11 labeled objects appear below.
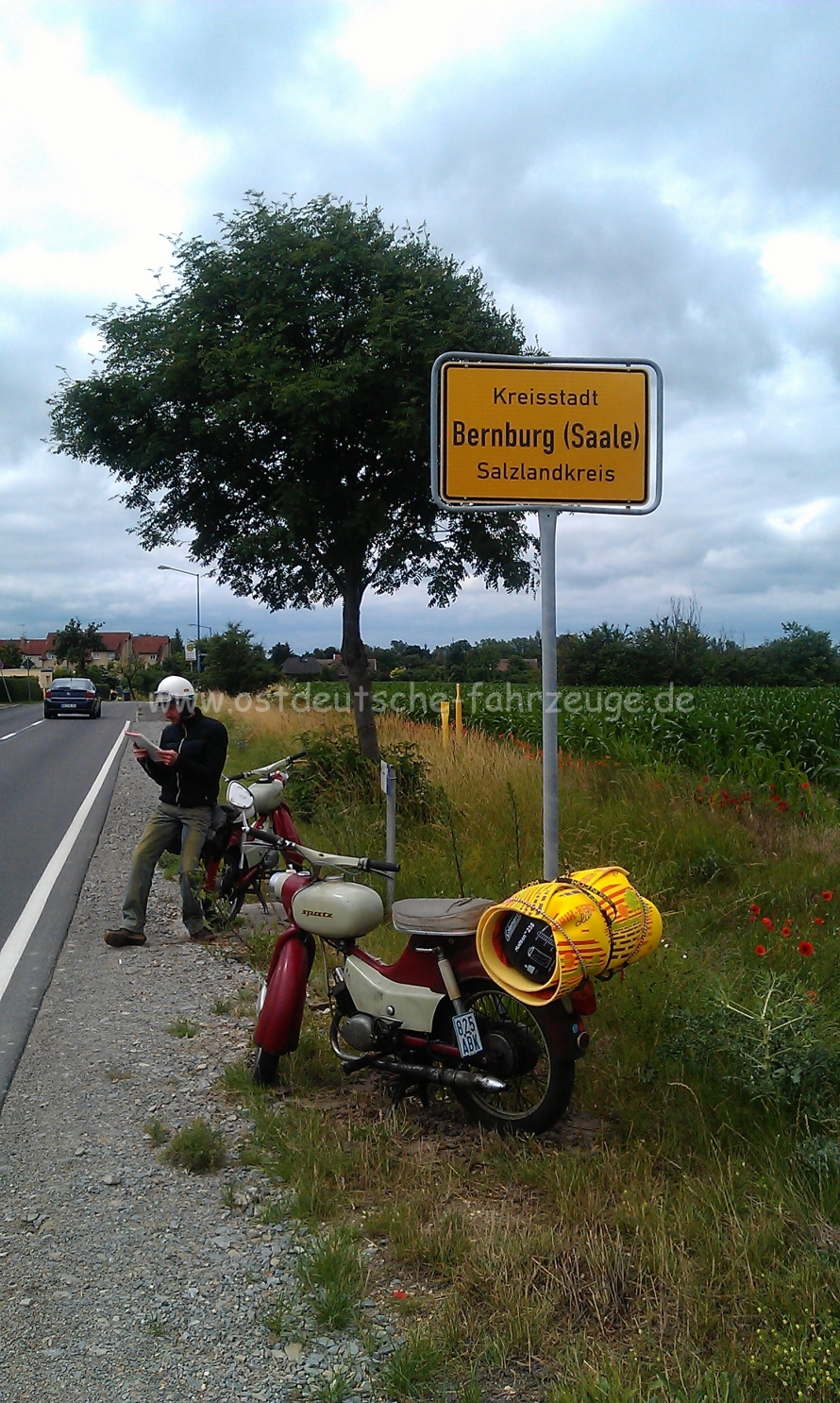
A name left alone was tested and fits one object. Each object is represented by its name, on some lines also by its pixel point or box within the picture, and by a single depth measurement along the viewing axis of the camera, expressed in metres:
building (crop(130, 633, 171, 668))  157.73
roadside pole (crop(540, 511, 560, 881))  4.48
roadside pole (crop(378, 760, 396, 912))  6.98
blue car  41.85
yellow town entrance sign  4.54
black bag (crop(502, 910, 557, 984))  3.58
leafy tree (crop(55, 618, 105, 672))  108.56
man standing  7.05
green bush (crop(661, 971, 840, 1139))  3.60
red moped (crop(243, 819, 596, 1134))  3.84
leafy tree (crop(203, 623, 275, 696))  44.97
